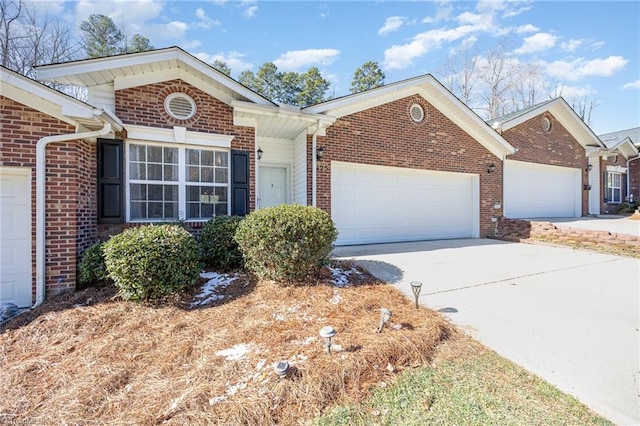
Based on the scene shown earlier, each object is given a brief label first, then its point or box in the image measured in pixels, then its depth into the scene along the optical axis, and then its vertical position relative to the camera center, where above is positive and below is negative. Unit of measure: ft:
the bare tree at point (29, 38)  43.80 +28.15
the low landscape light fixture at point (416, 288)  12.27 -3.21
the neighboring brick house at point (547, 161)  37.83 +7.18
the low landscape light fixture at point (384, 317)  10.41 -3.75
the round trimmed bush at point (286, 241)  15.21 -1.52
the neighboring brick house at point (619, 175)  48.21 +6.58
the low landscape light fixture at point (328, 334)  8.78 -3.68
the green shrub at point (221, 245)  18.48 -2.09
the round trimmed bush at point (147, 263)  13.52 -2.36
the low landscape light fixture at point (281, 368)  8.05 -4.36
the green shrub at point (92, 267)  15.39 -2.86
